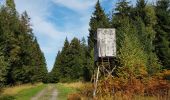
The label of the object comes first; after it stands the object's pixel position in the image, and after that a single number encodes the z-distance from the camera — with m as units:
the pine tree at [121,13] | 23.56
